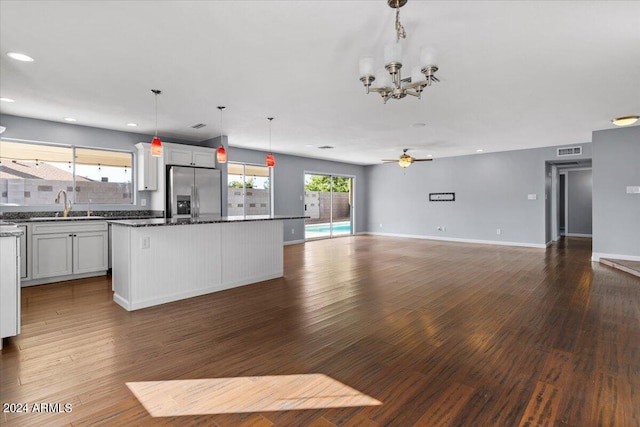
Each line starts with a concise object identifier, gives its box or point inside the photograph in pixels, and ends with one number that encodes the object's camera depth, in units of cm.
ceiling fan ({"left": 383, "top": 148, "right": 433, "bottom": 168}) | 816
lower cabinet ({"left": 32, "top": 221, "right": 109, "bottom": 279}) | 467
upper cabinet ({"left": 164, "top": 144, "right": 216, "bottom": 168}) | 612
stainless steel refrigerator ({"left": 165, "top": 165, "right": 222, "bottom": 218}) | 611
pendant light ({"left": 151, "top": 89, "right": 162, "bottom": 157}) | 404
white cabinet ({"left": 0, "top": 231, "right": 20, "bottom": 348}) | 258
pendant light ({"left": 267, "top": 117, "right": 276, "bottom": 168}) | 531
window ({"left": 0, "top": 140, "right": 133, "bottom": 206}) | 515
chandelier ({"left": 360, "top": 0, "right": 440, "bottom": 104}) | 237
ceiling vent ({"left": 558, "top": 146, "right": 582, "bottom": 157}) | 771
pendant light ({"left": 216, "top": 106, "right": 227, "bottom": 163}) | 465
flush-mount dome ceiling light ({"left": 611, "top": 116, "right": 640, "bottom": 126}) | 518
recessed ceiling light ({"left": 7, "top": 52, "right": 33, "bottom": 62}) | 304
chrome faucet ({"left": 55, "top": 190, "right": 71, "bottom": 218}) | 539
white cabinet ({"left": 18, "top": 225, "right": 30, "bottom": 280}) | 453
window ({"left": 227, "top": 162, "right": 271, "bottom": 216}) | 825
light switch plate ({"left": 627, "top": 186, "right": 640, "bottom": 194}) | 581
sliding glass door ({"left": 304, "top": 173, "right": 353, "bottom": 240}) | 1036
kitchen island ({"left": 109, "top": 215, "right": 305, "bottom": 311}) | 355
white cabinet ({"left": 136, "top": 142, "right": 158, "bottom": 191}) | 614
